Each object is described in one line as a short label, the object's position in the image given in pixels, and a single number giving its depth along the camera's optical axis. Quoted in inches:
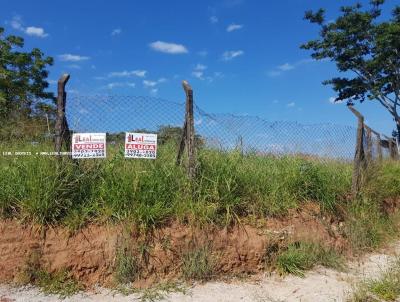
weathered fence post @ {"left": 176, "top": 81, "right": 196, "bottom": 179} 236.1
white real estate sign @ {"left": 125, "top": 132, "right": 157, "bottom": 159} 234.1
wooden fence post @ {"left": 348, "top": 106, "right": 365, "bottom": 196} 303.1
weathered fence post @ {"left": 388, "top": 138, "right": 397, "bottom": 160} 482.0
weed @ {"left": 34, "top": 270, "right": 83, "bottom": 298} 188.7
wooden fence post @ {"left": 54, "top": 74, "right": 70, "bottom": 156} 221.5
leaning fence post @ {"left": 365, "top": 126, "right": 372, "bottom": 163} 349.5
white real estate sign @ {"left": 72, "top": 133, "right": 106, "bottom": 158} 224.2
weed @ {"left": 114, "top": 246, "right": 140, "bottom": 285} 197.8
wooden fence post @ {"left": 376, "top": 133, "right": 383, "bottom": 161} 421.9
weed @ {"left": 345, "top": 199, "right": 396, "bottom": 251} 268.2
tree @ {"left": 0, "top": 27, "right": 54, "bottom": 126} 699.4
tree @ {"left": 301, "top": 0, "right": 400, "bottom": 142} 773.9
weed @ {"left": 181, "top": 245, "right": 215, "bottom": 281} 206.1
